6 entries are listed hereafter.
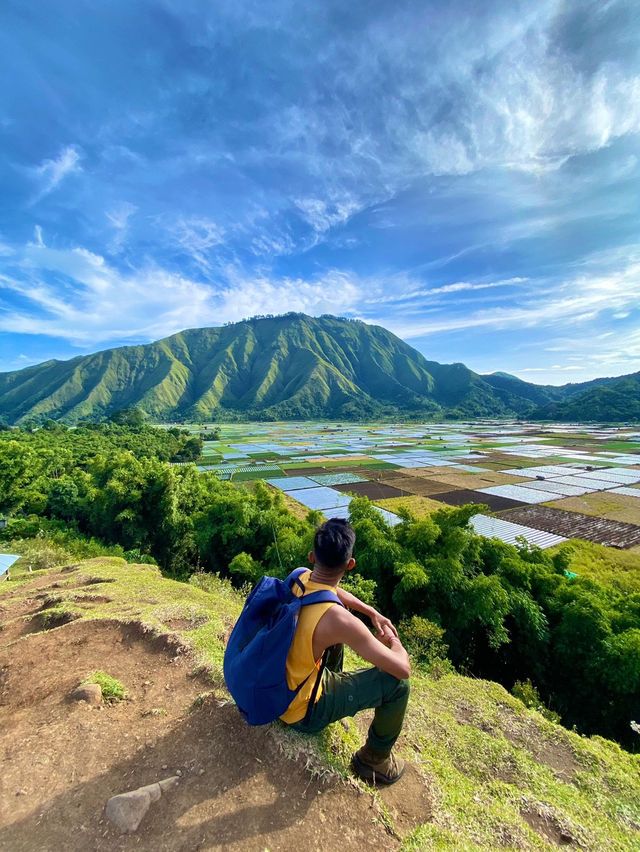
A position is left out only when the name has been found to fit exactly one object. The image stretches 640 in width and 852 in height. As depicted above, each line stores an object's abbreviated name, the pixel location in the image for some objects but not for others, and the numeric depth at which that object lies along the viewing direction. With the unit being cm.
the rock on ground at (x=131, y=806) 266
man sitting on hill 261
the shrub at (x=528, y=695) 826
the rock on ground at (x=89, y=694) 429
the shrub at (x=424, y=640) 824
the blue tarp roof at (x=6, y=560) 1522
